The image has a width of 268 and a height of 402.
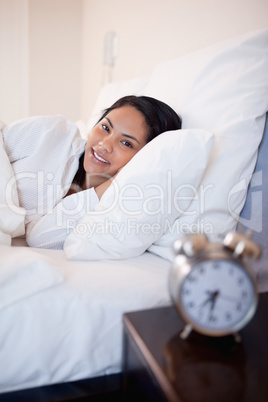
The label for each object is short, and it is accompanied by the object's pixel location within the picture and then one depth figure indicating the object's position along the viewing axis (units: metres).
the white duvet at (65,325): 0.60
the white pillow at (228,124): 0.90
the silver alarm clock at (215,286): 0.48
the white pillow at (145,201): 0.81
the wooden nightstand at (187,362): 0.43
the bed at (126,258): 0.61
